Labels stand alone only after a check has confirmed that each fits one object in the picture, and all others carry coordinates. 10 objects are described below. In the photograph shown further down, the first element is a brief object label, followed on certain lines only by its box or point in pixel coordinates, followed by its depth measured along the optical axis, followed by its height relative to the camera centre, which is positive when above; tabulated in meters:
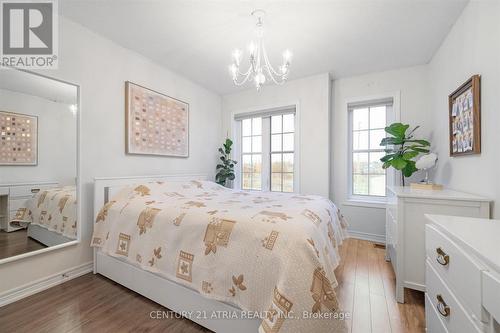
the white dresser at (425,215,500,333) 0.64 -0.40
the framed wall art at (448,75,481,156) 1.65 +0.44
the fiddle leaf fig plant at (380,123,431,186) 2.43 +0.18
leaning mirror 1.76 +0.02
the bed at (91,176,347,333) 1.07 -0.59
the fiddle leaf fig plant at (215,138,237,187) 3.98 -0.03
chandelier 1.91 +1.44
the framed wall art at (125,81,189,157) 2.62 +0.59
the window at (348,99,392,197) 3.30 +0.31
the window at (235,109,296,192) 3.81 +0.28
